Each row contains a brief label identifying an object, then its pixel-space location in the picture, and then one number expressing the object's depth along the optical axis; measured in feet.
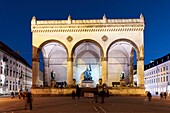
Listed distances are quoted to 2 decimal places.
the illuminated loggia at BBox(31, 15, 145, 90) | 98.92
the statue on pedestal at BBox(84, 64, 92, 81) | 108.58
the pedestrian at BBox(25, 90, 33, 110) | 43.04
